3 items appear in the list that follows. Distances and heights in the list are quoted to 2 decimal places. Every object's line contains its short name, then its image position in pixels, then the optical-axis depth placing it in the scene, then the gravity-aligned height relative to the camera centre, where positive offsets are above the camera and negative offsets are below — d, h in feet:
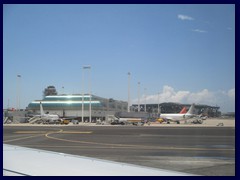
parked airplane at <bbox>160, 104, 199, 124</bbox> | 331.55 -15.08
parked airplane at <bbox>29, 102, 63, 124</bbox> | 305.32 -17.05
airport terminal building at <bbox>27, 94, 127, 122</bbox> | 407.44 -5.91
